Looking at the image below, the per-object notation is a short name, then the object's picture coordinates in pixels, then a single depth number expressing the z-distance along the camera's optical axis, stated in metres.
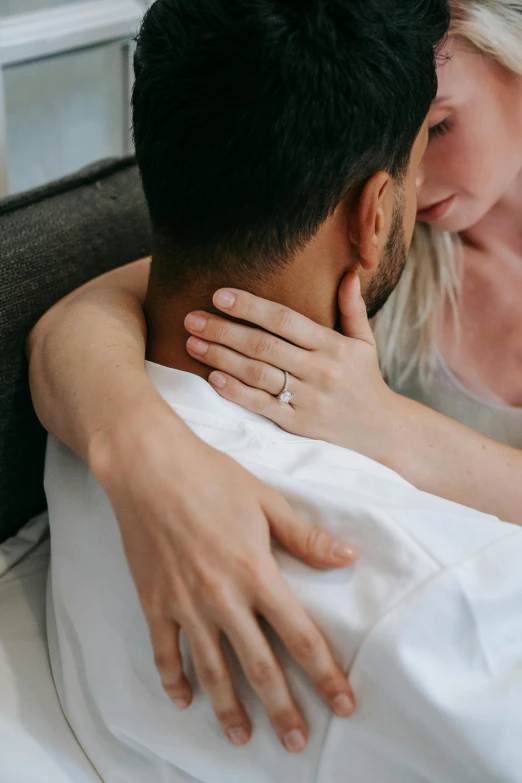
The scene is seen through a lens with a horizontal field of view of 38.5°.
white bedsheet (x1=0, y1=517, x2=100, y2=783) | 0.82
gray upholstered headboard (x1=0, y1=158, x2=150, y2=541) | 1.03
